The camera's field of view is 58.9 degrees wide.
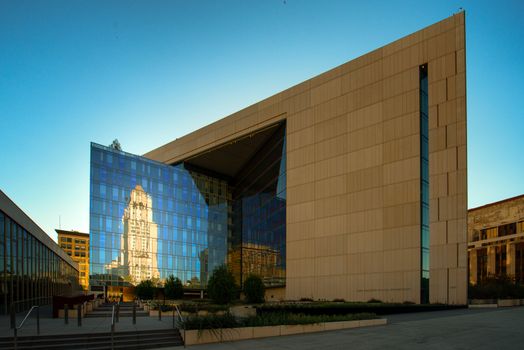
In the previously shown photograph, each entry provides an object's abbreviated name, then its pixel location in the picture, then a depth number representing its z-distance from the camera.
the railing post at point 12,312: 15.67
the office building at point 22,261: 27.02
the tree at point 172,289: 52.47
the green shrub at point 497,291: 39.94
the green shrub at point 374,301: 37.69
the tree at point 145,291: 52.59
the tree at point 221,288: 36.12
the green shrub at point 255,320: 16.70
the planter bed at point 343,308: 27.48
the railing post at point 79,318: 19.09
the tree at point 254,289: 38.19
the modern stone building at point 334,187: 36.81
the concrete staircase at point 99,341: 14.98
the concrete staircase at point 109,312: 26.84
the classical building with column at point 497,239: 83.62
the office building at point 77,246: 154.62
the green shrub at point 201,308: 26.47
